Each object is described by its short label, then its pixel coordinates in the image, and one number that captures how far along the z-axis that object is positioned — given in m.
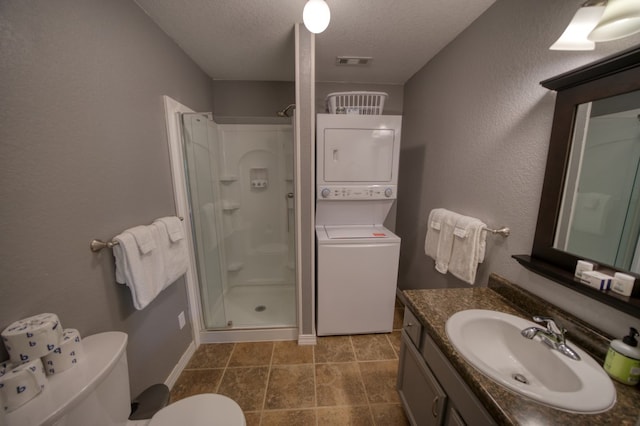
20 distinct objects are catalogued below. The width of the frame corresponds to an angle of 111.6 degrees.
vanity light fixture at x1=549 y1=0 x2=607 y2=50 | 0.79
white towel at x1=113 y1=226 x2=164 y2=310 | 1.03
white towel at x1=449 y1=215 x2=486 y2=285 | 1.27
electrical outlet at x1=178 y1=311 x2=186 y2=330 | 1.64
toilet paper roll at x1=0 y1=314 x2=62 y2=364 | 0.64
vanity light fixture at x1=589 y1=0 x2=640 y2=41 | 0.70
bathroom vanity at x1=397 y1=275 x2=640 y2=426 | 0.59
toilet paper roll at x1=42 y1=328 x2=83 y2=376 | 0.69
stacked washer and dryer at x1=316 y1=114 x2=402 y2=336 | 1.81
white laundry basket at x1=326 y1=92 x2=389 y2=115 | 1.90
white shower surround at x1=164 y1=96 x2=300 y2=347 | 1.53
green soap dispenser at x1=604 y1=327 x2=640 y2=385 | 0.65
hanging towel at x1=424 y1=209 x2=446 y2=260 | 1.57
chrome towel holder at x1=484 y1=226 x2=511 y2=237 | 1.18
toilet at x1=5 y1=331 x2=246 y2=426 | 0.61
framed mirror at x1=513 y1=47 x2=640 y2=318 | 0.74
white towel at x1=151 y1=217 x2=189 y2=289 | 1.25
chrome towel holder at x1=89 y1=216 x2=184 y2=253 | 0.94
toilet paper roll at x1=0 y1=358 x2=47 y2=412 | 0.58
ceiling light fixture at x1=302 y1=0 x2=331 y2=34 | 1.01
